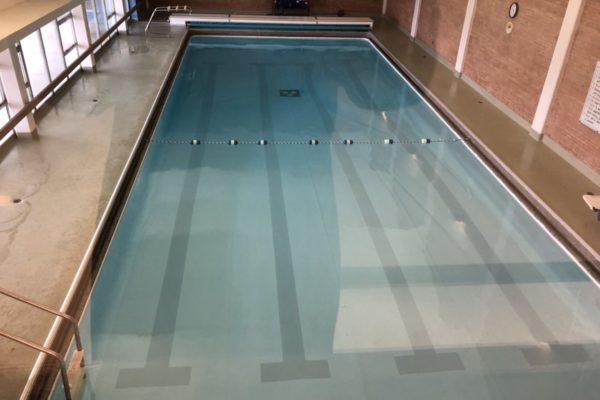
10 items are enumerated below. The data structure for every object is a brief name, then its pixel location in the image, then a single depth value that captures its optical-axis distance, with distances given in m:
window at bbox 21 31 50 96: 7.14
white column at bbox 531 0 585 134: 5.63
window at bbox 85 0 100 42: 9.76
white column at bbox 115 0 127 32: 10.55
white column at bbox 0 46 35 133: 5.52
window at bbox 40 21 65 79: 7.61
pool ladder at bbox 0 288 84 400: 2.52
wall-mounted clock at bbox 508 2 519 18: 6.97
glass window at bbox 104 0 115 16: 10.41
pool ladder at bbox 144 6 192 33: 12.11
